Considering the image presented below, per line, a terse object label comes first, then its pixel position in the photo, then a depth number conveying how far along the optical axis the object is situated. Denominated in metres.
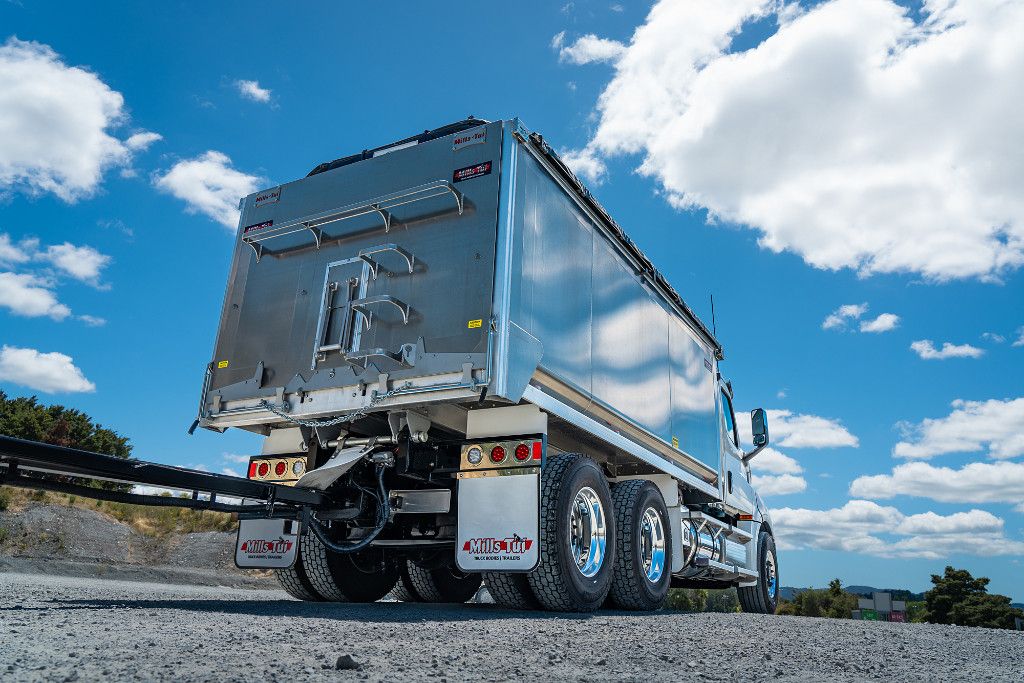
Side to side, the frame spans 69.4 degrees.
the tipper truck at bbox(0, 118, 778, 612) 5.45
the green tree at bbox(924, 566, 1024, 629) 37.78
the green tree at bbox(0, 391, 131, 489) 22.45
